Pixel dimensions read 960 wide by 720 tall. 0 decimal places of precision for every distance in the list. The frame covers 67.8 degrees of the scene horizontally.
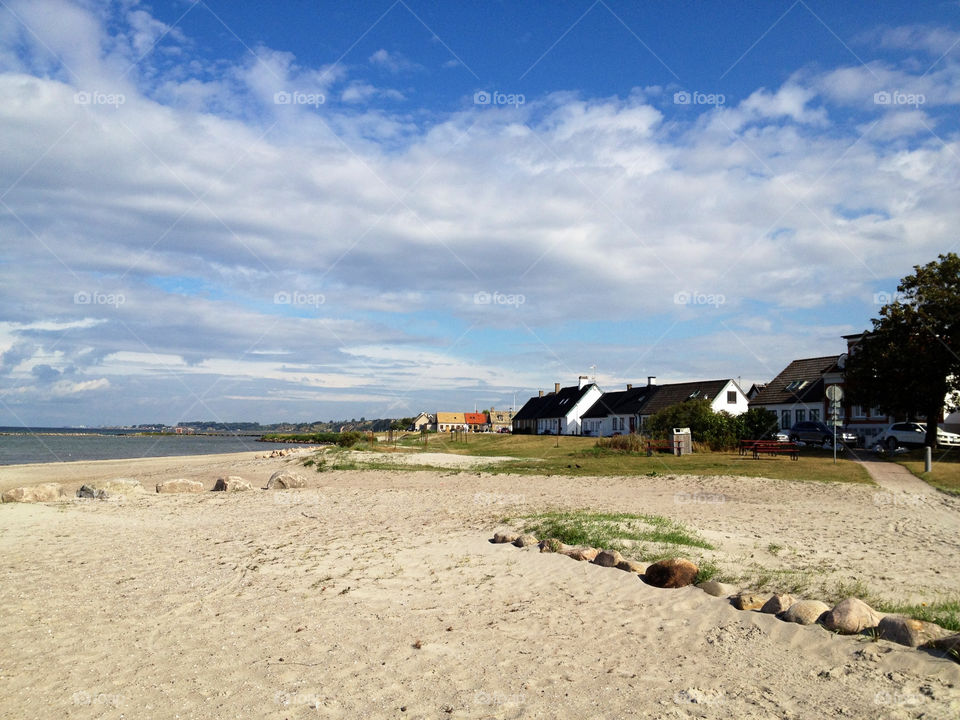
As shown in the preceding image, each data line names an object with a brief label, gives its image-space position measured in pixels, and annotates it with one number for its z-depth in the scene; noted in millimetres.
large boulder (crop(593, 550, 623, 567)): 9062
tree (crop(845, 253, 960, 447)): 30812
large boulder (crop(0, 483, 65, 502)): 18844
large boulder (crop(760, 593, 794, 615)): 6809
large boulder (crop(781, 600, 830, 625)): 6465
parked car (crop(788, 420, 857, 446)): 39562
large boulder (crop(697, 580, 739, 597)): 7592
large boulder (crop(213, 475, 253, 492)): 21125
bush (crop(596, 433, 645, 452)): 35625
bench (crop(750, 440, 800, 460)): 29203
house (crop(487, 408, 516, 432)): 117044
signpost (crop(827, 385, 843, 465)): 27781
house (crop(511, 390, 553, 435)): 85356
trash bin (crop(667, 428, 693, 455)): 33281
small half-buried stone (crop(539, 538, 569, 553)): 10005
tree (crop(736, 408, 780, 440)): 37250
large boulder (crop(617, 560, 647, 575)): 8813
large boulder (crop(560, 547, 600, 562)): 9469
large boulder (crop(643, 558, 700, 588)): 8055
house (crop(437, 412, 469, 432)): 126650
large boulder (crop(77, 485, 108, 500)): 18750
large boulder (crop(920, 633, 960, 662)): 5465
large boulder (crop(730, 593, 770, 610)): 7051
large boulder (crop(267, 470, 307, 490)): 22062
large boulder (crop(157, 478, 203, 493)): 20500
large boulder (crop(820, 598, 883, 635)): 6137
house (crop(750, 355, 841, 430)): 51281
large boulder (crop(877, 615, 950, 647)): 5742
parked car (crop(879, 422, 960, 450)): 34906
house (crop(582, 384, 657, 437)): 67869
